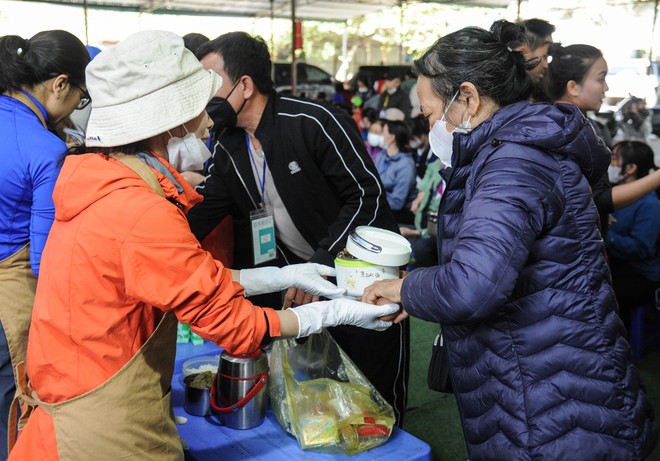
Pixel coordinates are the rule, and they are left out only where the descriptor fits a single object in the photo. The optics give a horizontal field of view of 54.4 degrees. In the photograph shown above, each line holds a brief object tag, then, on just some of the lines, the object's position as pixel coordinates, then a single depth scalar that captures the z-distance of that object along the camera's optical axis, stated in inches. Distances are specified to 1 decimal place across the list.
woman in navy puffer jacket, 50.8
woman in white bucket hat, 53.7
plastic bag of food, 69.6
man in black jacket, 92.5
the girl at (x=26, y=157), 78.9
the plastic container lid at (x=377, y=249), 67.5
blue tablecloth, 68.9
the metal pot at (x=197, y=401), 77.7
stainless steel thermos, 72.7
